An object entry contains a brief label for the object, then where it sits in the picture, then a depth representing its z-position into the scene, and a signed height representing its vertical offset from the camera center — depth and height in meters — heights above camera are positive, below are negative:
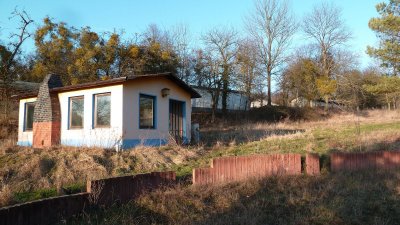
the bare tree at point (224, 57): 31.30 +6.31
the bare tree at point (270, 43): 35.34 +8.52
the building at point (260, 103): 38.36 +2.86
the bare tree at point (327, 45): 37.59 +8.82
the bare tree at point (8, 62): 20.64 +4.24
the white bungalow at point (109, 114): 13.12 +0.62
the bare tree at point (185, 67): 30.78 +5.31
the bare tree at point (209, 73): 31.58 +4.85
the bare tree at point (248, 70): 31.69 +5.25
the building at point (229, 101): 32.78 +2.67
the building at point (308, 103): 39.08 +2.76
